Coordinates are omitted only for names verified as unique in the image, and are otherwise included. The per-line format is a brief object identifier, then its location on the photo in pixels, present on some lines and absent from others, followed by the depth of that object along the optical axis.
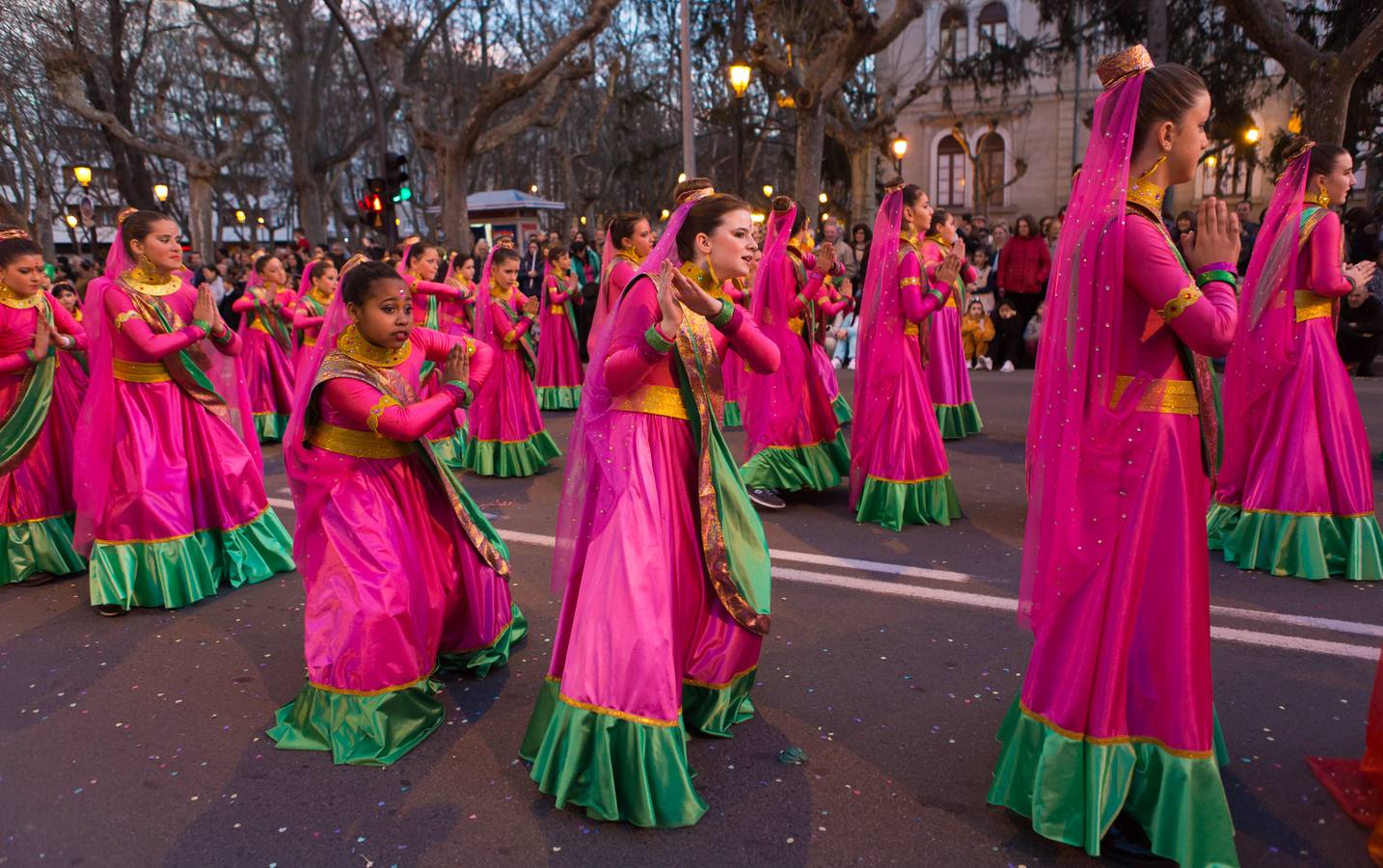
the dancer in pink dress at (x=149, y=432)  4.92
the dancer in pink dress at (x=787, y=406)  6.69
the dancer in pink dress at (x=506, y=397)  8.20
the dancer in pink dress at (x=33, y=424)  5.38
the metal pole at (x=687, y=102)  17.18
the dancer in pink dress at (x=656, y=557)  2.79
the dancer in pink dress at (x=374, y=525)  3.37
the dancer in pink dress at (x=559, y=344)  11.11
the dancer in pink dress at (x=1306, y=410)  4.74
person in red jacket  13.09
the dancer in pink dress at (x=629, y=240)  5.57
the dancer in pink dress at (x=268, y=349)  9.84
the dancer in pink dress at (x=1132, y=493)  2.45
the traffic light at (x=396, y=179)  16.55
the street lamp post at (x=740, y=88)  15.04
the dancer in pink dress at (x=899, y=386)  5.89
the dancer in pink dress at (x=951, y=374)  8.34
